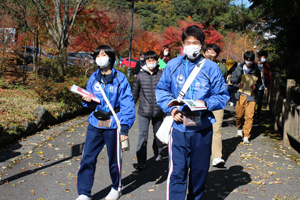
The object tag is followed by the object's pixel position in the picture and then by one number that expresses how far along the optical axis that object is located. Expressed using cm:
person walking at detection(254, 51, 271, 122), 920
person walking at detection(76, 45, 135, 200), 362
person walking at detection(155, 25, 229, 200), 294
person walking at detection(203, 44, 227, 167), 526
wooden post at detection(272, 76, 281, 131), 842
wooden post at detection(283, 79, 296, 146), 678
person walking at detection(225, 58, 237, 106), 801
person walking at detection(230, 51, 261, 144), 676
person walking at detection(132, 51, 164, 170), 518
